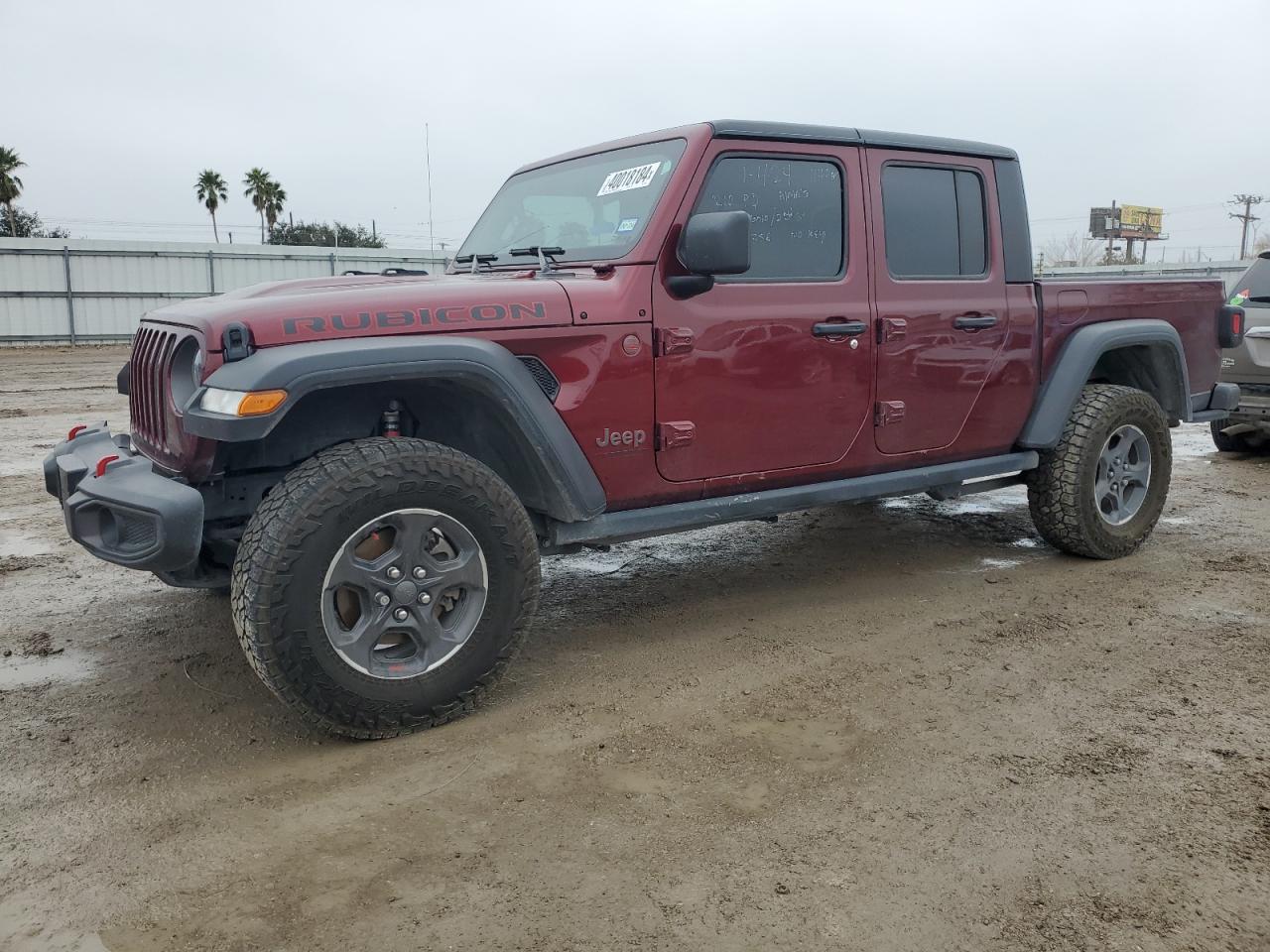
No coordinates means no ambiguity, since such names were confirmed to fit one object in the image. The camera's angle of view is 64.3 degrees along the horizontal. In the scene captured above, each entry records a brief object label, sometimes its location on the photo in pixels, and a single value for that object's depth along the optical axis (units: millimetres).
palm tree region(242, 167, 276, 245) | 47969
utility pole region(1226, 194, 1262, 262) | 48188
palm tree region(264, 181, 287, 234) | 48250
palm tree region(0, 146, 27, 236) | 37781
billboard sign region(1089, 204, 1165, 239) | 49375
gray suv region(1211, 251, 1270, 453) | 7398
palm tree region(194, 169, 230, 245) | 47438
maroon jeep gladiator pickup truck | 2996
